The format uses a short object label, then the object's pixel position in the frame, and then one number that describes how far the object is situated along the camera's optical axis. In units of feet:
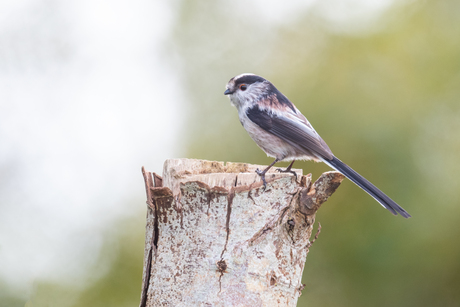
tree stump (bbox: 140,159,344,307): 19.06
